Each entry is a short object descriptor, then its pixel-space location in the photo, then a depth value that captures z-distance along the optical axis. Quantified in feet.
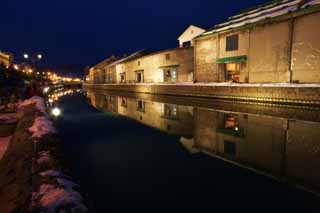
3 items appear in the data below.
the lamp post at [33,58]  81.10
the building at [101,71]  172.76
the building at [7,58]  148.32
